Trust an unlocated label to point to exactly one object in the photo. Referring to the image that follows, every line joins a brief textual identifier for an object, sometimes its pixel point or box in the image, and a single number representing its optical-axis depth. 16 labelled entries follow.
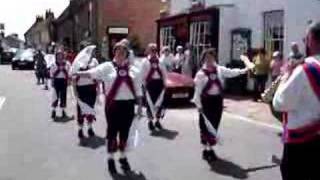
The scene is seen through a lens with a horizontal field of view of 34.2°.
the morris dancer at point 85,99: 10.06
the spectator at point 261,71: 15.87
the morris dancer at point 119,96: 7.37
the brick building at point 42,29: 67.31
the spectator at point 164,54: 12.27
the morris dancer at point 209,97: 8.15
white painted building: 15.24
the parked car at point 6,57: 49.32
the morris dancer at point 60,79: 12.91
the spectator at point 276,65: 13.03
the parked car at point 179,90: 15.18
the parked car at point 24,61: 37.21
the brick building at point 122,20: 37.71
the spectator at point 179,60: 20.12
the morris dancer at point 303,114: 3.94
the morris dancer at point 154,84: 10.97
